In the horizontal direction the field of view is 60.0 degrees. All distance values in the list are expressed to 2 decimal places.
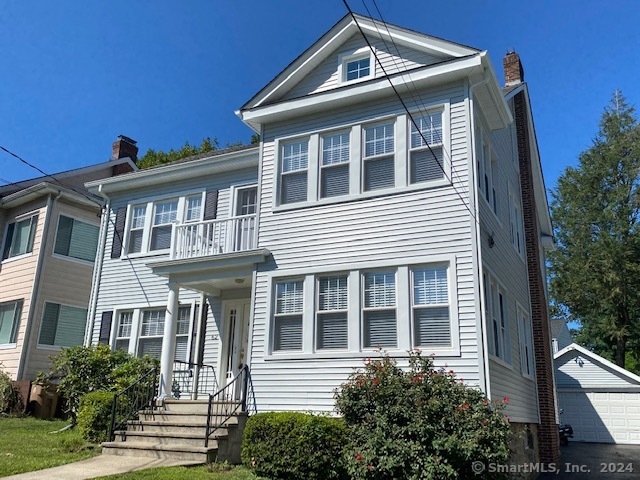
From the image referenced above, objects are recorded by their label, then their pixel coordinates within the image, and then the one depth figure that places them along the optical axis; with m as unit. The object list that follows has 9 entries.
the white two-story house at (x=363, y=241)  9.79
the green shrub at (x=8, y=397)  15.53
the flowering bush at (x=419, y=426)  7.69
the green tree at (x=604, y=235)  35.47
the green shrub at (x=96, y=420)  10.78
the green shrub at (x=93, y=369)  12.89
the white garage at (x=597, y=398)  25.56
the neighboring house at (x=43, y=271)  17.25
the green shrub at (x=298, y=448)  8.47
